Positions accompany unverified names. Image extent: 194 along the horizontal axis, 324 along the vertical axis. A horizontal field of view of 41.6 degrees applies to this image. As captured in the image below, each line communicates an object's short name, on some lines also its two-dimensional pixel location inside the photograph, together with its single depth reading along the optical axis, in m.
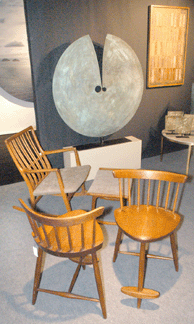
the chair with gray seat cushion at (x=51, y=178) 2.11
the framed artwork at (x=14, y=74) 4.20
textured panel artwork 3.22
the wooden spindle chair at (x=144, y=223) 1.47
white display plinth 2.93
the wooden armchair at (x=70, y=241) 1.19
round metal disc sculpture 2.54
